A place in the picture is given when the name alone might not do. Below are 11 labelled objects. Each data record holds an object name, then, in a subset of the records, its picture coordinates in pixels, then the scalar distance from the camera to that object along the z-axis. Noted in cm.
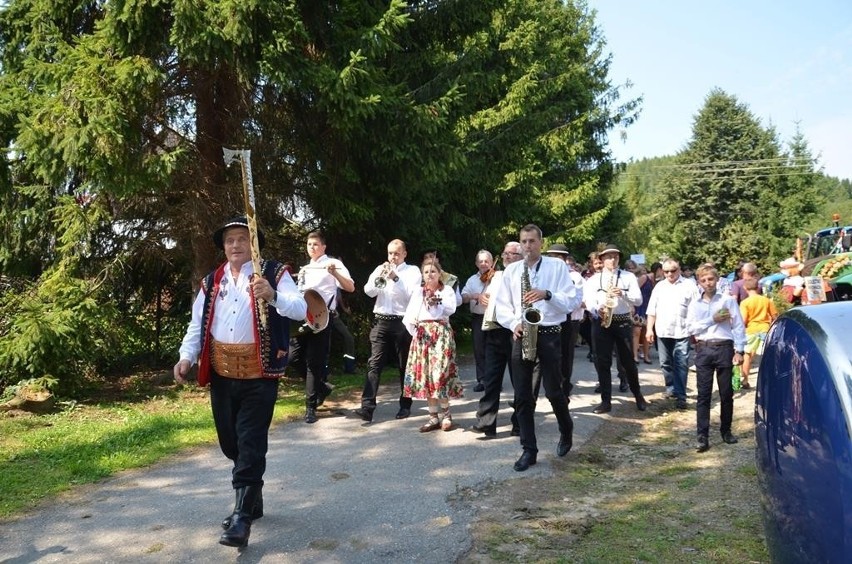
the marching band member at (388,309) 770
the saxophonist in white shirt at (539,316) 604
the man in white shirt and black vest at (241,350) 434
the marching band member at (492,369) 686
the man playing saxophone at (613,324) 852
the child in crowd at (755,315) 1001
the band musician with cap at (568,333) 802
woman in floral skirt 725
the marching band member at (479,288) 873
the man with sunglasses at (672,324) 902
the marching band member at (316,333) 760
